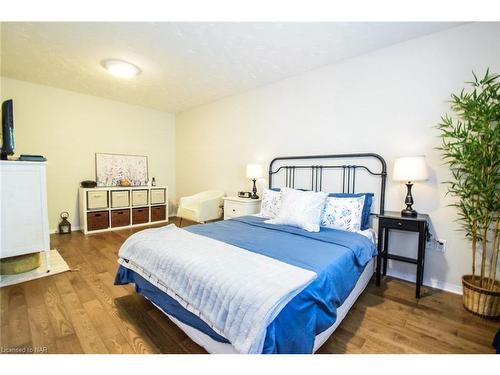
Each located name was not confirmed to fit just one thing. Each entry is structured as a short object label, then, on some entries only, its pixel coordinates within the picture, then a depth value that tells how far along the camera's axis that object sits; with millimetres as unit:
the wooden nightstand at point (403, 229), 2037
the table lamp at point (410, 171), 2053
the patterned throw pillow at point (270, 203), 2816
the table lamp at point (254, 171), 3432
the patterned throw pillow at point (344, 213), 2277
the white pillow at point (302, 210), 2232
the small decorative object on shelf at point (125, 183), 4512
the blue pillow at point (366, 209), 2410
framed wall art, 4414
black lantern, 3912
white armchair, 3893
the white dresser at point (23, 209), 2105
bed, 1053
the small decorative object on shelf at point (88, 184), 4072
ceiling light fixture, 2838
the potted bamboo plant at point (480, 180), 1754
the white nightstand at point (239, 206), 3391
